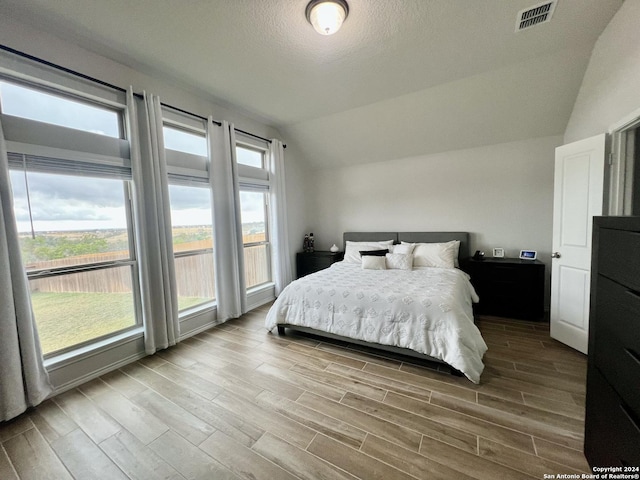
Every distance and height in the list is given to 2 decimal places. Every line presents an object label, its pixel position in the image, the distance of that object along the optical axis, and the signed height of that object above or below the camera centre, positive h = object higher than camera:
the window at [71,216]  2.02 +0.17
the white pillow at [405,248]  3.84 -0.40
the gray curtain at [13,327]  1.78 -0.66
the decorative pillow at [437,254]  3.63 -0.50
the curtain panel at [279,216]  4.27 +0.18
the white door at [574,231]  2.37 -0.15
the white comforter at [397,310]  2.14 -0.86
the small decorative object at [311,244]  5.02 -0.37
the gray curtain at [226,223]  3.34 +0.08
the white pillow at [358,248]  4.18 -0.41
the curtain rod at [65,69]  1.88 +1.39
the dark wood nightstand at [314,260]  4.65 -0.65
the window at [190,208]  3.00 +0.27
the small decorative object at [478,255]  3.67 -0.53
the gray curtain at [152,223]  2.54 +0.09
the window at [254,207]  3.92 +0.34
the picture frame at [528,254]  3.50 -0.52
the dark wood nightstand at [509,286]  3.20 -0.90
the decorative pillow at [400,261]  3.60 -0.56
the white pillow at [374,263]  3.61 -0.57
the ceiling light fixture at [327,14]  1.82 +1.55
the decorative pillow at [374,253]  3.95 -0.46
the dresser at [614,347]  0.99 -0.58
